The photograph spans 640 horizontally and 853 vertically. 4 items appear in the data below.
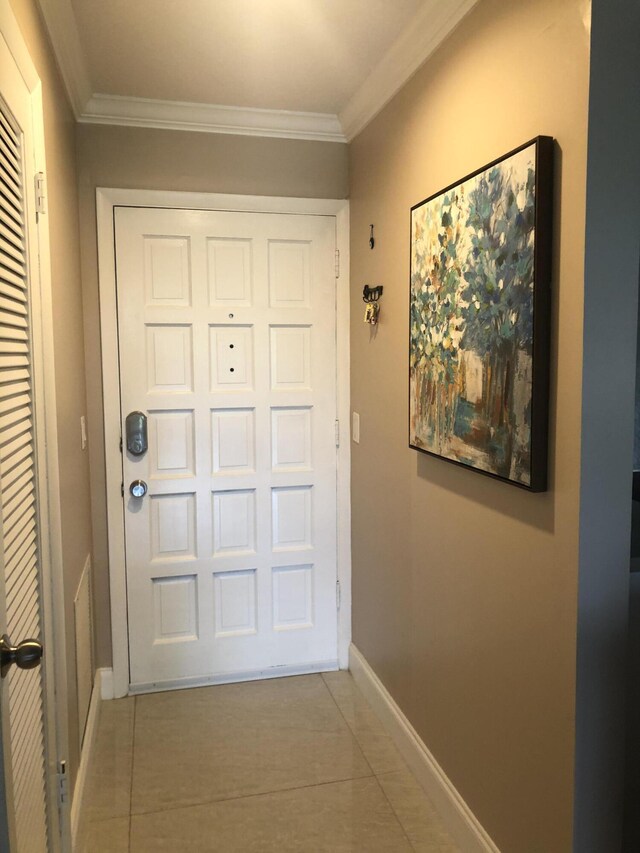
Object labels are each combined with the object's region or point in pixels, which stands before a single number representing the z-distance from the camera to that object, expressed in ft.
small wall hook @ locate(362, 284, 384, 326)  8.07
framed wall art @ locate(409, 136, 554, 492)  4.63
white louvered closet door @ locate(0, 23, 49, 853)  3.80
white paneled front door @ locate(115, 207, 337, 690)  8.75
